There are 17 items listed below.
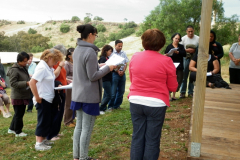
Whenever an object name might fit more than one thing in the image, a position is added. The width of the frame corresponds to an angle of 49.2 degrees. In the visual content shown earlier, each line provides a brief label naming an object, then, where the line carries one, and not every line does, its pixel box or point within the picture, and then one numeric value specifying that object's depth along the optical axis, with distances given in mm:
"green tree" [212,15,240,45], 21938
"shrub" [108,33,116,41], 71312
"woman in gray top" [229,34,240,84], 6635
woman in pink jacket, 2801
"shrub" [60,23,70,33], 86875
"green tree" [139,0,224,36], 22711
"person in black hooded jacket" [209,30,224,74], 6721
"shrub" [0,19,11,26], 107212
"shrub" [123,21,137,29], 84812
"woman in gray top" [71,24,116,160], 3240
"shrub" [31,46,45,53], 55594
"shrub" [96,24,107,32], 85325
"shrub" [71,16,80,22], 98062
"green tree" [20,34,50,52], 58062
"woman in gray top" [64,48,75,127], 5516
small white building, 20097
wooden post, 2643
